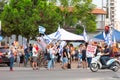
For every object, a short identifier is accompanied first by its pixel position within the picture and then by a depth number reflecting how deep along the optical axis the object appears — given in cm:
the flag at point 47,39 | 3294
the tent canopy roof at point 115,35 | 3572
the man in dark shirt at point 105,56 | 2581
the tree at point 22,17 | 4097
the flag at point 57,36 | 3466
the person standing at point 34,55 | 2830
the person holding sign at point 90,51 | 2905
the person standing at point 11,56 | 2758
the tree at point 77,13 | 5062
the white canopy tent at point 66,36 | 3507
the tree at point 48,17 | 4172
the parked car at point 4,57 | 3106
